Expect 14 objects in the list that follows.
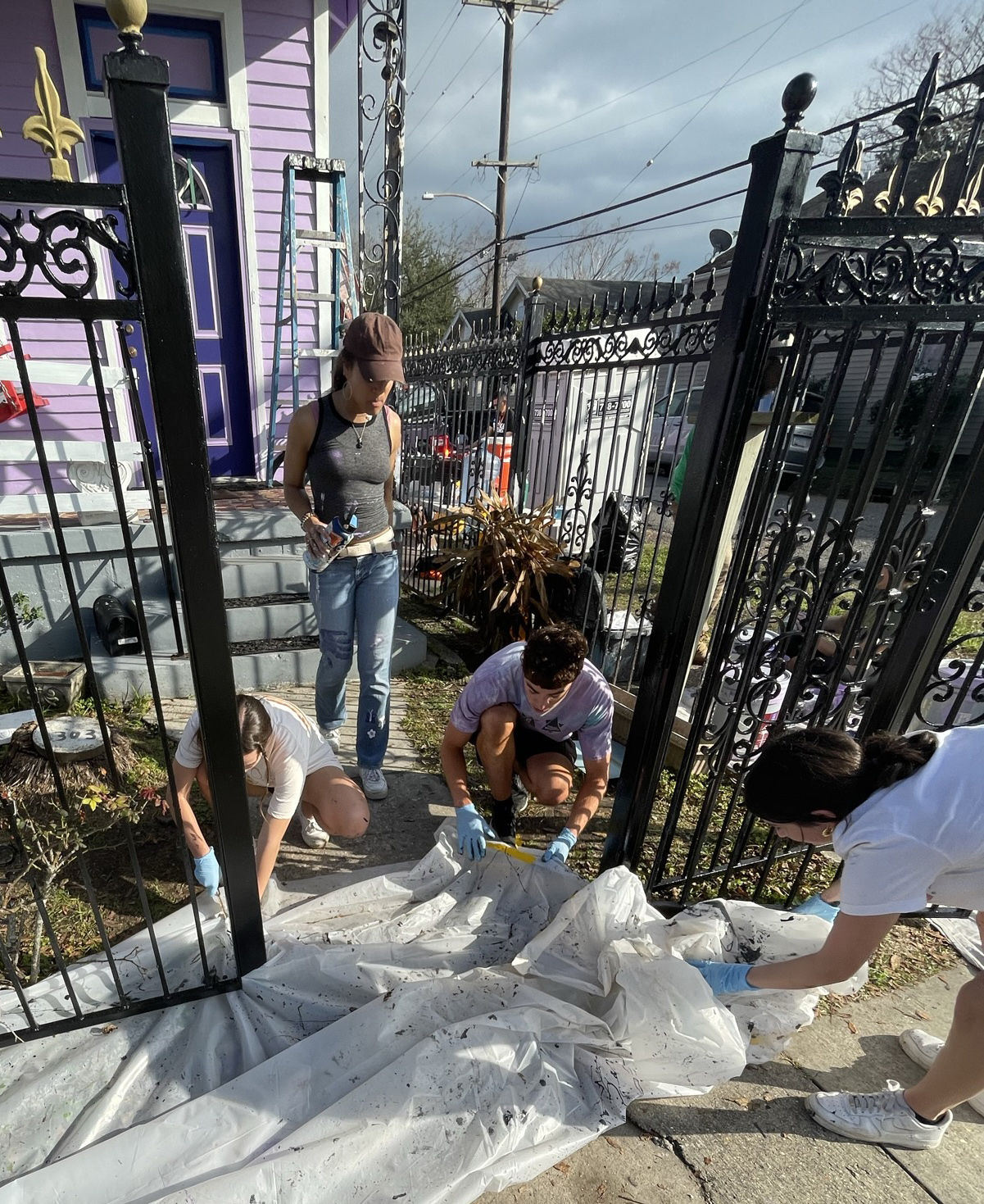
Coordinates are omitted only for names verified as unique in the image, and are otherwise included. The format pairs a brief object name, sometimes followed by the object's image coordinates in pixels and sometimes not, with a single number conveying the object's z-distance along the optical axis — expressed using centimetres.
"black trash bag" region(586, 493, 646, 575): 353
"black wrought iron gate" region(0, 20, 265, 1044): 111
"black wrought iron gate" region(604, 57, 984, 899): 155
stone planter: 327
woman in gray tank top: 243
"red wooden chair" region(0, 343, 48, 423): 386
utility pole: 1379
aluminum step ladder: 451
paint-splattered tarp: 140
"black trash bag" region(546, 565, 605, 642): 378
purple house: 409
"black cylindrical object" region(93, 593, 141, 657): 345
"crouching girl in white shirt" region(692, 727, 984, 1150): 138
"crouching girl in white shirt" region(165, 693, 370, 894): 204
